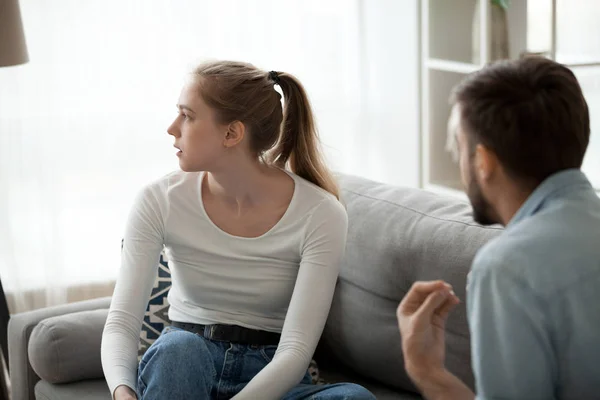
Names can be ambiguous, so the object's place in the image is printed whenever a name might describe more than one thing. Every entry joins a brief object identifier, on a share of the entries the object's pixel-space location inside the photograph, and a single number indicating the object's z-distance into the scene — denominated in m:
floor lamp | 2.43
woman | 1.97
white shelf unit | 3.18
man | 1.16
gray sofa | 1.96
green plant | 2.88
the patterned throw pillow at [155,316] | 2.30
